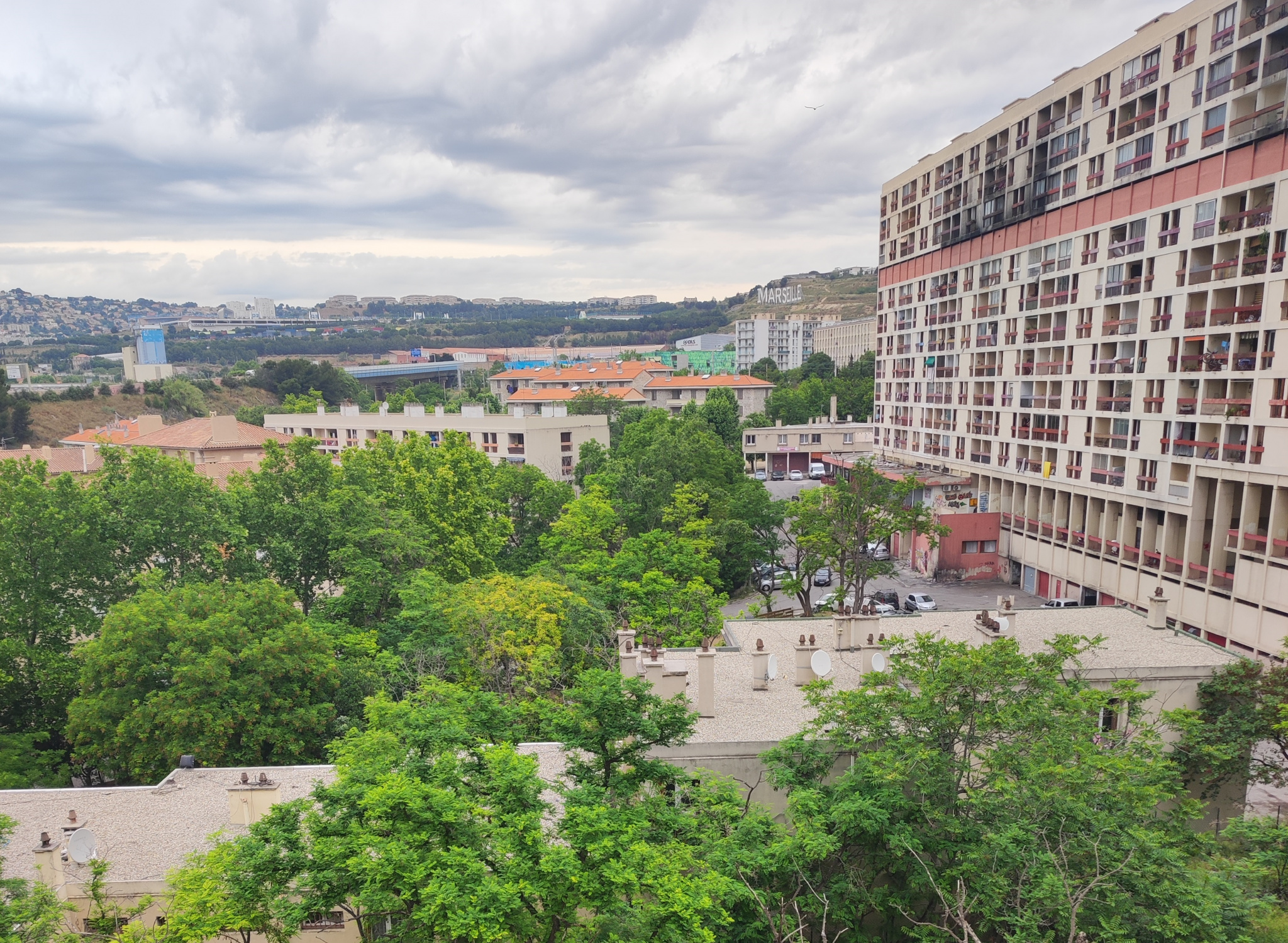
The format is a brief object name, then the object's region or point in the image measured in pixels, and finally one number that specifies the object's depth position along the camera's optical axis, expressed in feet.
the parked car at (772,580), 169.39
